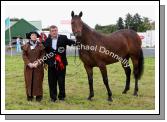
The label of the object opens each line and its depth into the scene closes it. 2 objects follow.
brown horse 7.72
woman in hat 7.79
